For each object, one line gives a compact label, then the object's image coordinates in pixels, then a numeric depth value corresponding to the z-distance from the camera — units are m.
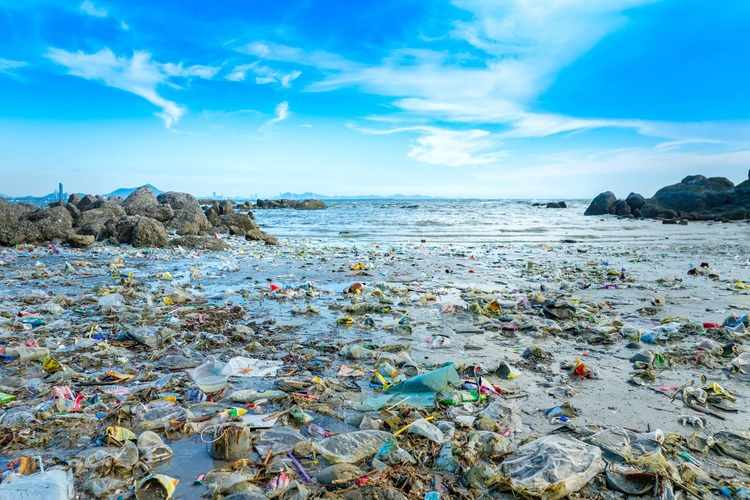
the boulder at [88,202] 19.62
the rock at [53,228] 11.48
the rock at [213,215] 17.11
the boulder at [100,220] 12.45
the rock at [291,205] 49.81
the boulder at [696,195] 31.16
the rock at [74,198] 23.52
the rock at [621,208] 33.00
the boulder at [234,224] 16.03
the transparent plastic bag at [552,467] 1.99
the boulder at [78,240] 11.30
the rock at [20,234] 10.95
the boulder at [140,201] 15.83
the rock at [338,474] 2.09
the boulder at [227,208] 20.14
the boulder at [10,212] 11.98
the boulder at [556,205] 50.28
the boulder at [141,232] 11.78
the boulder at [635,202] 34.12
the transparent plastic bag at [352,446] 2.27
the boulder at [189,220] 14.36
